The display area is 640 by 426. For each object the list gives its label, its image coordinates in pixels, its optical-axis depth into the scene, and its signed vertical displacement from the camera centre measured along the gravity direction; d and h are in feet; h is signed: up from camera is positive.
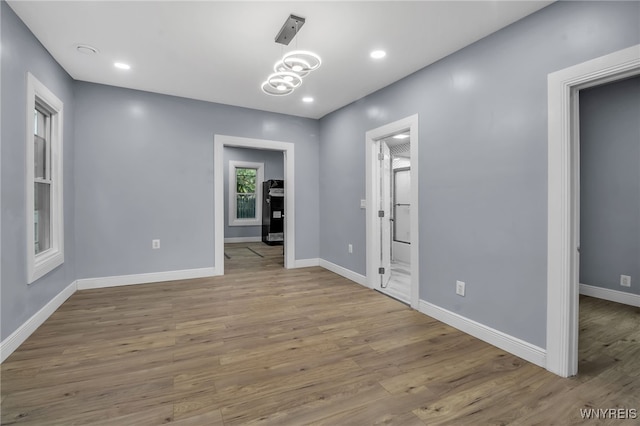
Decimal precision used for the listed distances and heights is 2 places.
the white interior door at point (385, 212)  13.43 -0.06
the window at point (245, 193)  27.14 +1.70
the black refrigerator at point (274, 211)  25.59 +0.04
